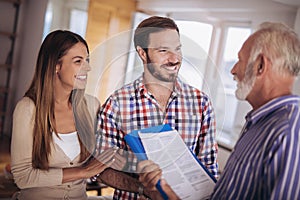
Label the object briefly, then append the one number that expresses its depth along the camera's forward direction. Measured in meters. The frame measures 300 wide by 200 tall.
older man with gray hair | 0.58
